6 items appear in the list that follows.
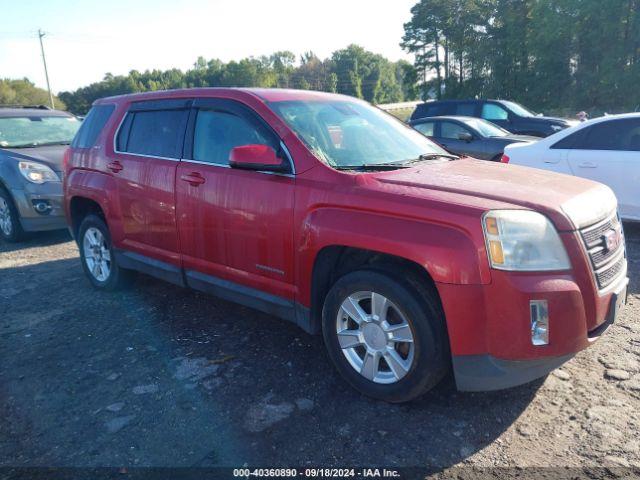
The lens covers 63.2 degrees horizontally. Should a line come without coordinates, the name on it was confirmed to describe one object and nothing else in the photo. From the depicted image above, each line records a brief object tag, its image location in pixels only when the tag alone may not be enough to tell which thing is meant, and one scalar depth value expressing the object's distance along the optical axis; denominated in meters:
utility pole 49.88
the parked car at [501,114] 13.73
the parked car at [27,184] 7.10
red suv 2.59
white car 6.12
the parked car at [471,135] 9.99
